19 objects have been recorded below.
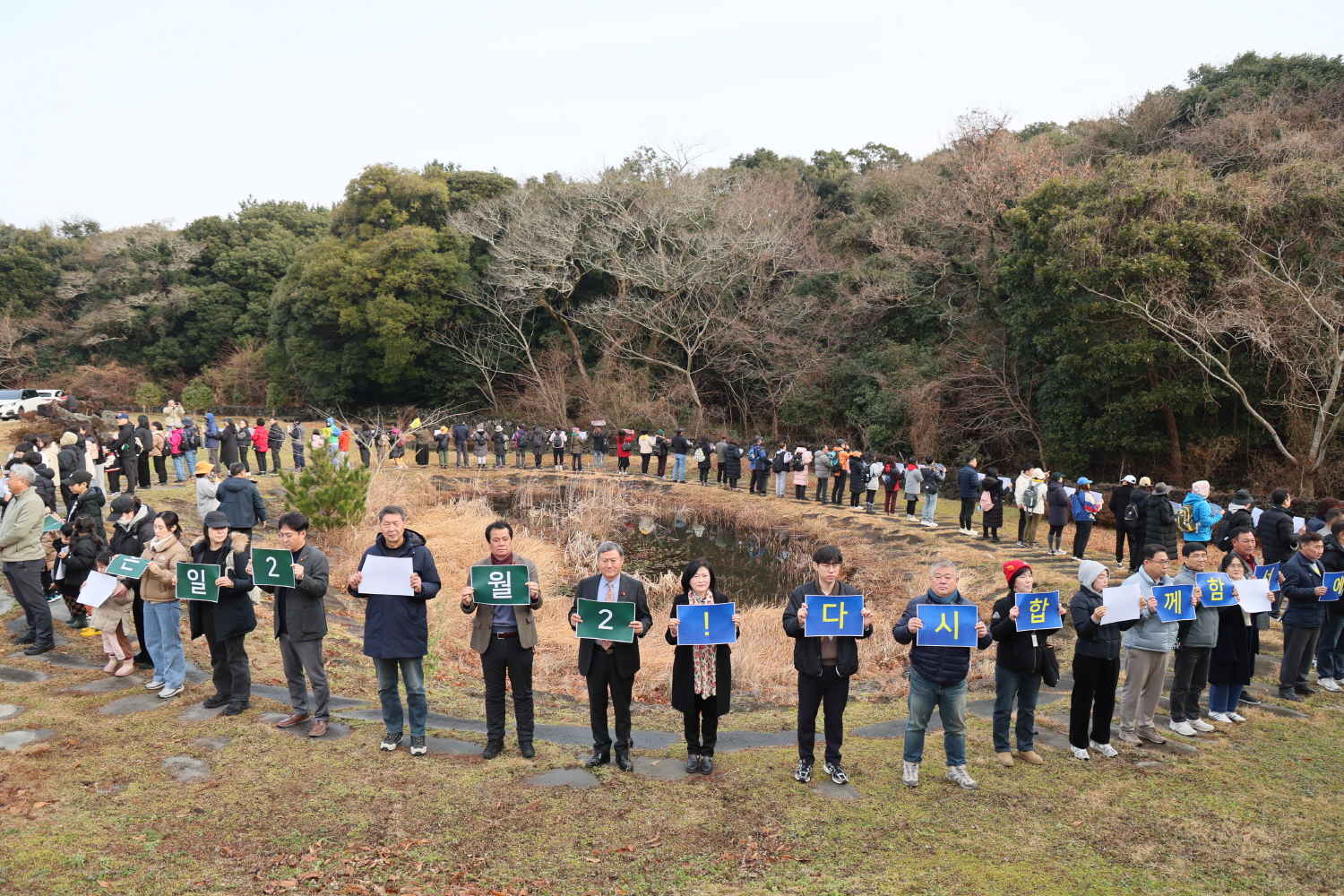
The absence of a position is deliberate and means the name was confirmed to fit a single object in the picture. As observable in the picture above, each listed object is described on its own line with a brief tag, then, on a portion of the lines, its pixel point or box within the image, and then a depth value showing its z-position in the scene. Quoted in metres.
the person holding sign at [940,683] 5.54
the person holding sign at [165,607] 6.71
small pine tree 13.09
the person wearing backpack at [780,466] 20.88
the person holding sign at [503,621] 5.77
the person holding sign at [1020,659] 5.85
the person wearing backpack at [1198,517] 11.38
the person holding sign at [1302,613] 7.50
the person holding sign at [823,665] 5.57
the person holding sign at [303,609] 6.05
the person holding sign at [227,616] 6.39
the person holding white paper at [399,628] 5.82
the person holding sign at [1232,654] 7.21
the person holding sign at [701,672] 5.71
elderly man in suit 5.78
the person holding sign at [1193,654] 6.86
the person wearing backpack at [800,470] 20.67
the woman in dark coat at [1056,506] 13.95
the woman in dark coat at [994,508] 15.45
